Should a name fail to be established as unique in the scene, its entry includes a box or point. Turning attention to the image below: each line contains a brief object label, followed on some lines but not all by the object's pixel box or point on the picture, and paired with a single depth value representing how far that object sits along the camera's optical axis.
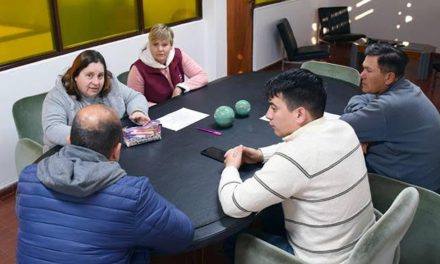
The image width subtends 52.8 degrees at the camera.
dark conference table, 1.59
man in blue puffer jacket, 1.27
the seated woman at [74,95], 2.16
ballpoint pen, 2.25
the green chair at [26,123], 2.28
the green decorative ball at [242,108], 2.44
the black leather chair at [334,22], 6.73
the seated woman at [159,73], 2.93
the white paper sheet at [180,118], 2.37
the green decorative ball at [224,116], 2.28
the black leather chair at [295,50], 5.68
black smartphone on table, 1.99
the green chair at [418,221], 1.80
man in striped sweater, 1.45
